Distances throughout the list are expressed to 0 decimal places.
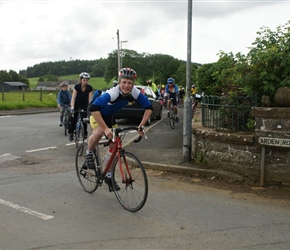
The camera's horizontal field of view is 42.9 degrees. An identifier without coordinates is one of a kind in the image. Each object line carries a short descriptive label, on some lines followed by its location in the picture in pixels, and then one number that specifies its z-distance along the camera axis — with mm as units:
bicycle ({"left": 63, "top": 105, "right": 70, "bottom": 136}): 12672
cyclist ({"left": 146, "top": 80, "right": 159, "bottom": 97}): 22570
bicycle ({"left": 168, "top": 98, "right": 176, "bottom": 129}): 14000
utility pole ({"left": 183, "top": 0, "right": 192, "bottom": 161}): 7617
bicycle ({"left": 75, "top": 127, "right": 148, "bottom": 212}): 4957
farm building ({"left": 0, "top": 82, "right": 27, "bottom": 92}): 105500
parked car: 15211
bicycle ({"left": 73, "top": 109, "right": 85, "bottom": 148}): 9402
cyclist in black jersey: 9633
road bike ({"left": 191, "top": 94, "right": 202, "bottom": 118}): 16688
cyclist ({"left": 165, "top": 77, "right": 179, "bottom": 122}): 15047
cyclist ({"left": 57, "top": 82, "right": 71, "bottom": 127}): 13177
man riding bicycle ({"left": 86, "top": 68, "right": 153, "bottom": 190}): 5023
